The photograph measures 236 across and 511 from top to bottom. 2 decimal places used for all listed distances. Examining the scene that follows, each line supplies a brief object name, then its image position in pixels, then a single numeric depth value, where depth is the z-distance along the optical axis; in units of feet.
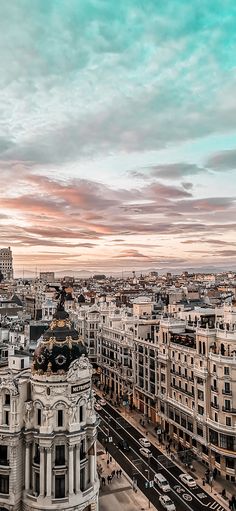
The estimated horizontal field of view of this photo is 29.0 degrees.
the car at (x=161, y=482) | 225.15
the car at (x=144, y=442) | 278.46
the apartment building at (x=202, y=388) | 235.61
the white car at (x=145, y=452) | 264.23
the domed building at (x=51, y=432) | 184.44
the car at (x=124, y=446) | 276.25
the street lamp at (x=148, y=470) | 241.31
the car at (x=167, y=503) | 206.87
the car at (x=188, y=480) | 228.96
